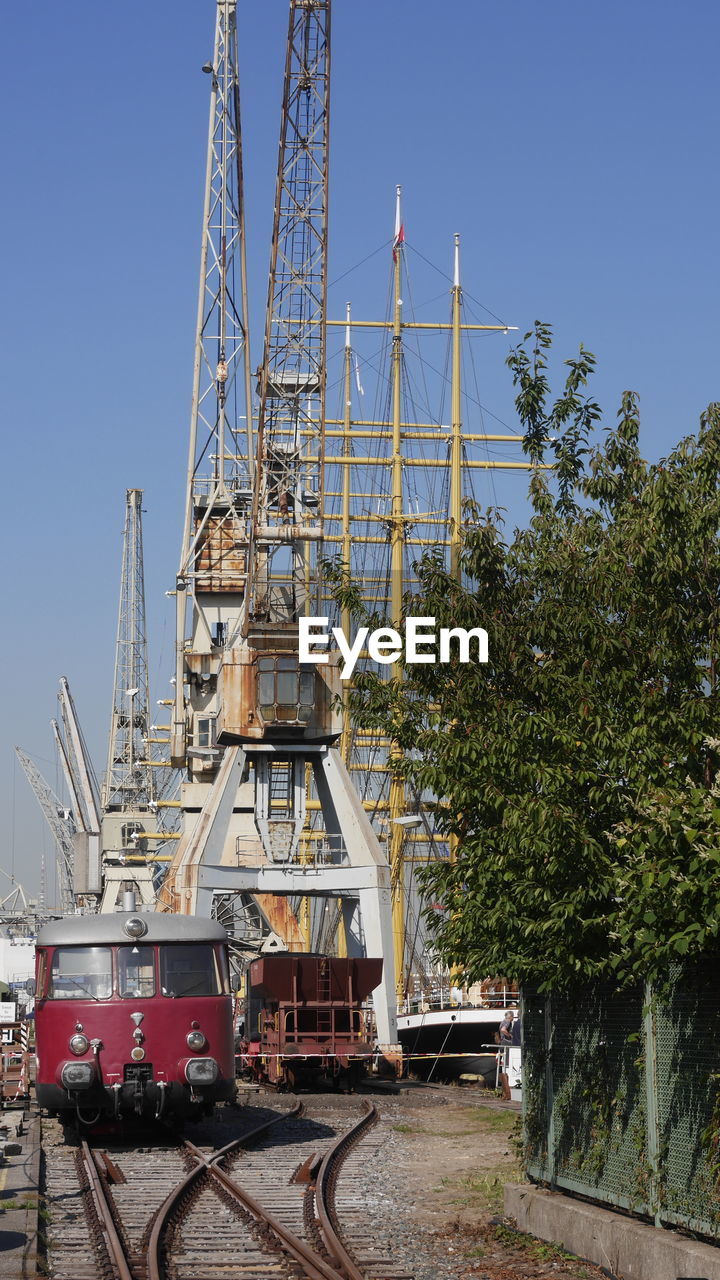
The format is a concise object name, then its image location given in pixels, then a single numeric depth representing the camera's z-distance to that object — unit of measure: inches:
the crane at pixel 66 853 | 5895.7
